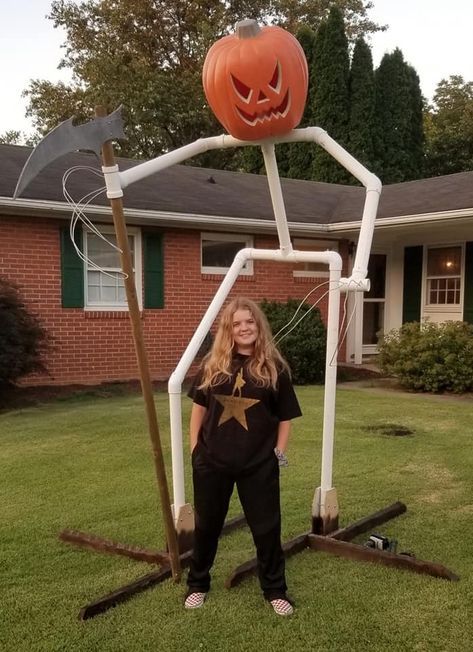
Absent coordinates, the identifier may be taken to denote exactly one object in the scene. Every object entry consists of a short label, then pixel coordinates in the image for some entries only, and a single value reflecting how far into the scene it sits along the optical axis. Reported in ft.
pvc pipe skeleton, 10.38
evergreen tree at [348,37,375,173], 71.82
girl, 9.23
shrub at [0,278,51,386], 24.70
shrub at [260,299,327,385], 32.19
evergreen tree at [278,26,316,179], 70.08
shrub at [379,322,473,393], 29.14
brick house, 30.66
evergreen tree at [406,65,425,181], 78.59
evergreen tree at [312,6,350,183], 70.90
